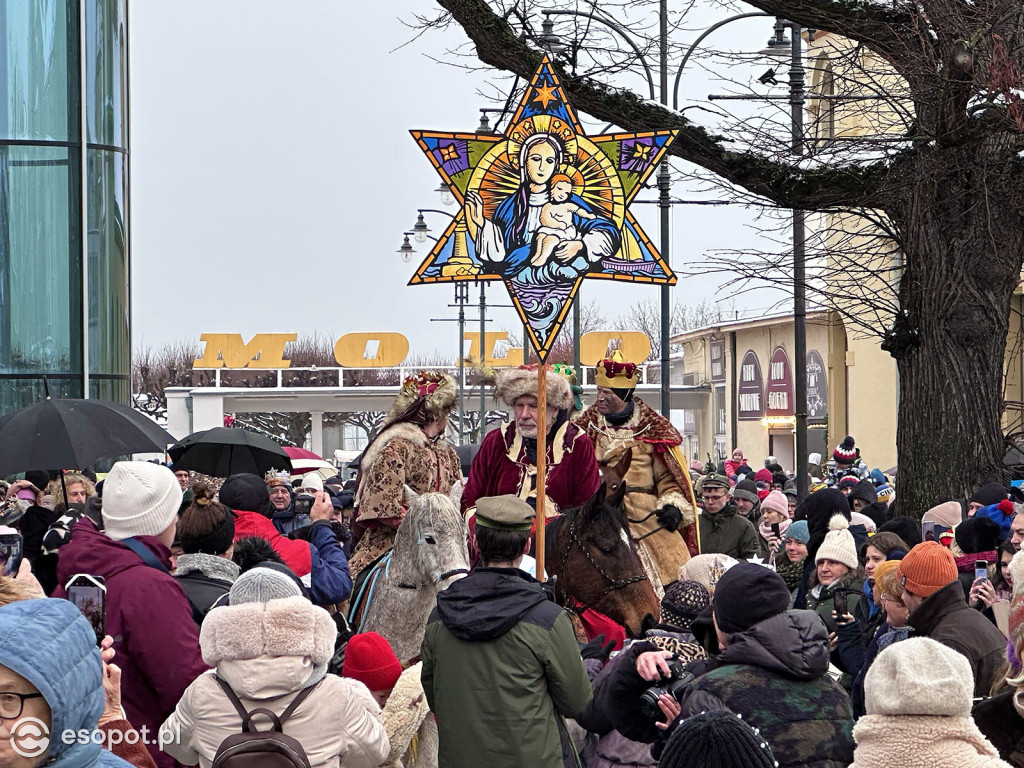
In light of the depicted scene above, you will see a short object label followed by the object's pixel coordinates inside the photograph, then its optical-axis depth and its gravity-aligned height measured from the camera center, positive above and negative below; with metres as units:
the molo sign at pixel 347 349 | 60.31 +1.71
